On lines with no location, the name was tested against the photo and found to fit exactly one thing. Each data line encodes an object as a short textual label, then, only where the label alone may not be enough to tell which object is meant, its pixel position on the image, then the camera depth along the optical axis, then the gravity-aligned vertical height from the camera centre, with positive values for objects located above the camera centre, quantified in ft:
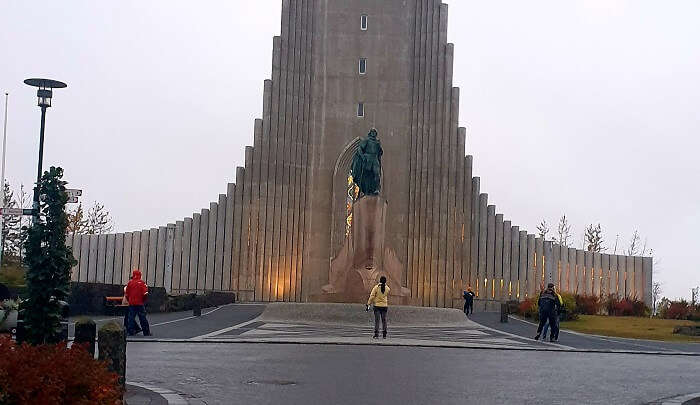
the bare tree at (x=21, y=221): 208.91 +13.00
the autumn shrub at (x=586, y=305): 139.54 -1.91
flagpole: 132.08 +14.69
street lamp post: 77.30 +13.67
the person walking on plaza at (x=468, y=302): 152.46 -2.33
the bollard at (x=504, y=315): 122.21 -3.29
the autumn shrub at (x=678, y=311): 142.31 -2.26
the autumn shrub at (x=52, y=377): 24.18 -2.79
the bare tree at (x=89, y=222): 244.22 +13.29
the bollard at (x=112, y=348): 34.96 -2.66
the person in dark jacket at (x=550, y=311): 84.53 -1.78
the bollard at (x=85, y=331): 37.89 -2.31
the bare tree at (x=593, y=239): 284.61 +15.29
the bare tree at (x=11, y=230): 239.71 +9.65
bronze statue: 117.08 +13.44
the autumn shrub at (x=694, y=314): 137.59 -2.54
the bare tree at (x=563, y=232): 306.10 +18.09
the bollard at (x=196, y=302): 133.78 -3.56
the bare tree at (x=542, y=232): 309.14 +18.13
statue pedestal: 115.44 +3.54
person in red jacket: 75.77 -2.36
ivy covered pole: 34.73 +0.16
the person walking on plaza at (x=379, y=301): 78.64 -1.42
